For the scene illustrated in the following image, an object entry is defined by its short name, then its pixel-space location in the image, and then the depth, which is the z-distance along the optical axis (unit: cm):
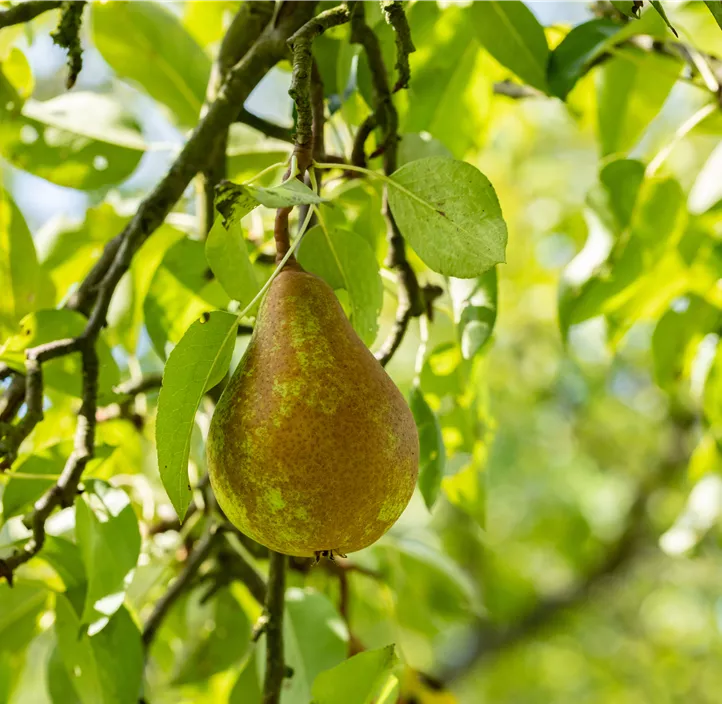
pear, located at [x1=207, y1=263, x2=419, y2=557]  73
